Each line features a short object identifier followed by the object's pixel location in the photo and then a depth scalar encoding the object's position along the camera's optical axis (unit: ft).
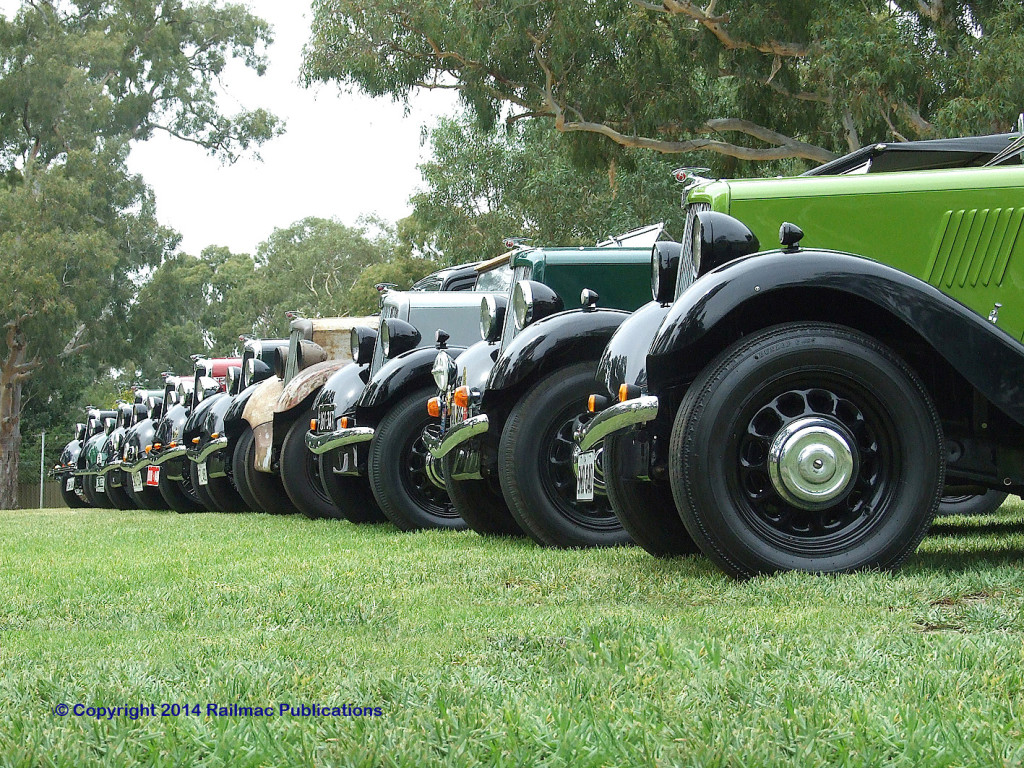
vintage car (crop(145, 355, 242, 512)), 51.98
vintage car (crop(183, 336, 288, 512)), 43.93
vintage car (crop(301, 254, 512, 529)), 28.12
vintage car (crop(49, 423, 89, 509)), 79.61
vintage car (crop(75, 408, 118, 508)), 70.18
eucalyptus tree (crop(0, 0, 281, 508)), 109.60
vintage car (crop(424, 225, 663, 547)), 20.71
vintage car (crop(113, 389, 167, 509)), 56.18
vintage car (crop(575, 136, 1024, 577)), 14.62
